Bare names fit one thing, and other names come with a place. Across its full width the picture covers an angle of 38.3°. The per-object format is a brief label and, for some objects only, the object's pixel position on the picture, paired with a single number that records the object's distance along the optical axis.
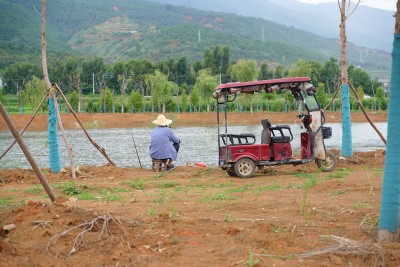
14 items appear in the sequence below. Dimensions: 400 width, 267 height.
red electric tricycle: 13.34
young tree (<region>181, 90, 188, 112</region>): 58.93
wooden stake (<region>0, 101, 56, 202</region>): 7.09
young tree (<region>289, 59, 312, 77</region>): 63.72
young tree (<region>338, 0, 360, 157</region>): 16.39
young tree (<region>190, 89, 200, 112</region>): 58.91
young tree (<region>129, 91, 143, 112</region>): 57.94
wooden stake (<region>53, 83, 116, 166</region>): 14.85
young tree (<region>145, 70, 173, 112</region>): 59.97
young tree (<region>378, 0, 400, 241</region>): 6.58
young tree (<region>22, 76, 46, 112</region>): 57.37
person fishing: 15.53
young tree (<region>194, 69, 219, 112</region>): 60.38
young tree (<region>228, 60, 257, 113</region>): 60.22
